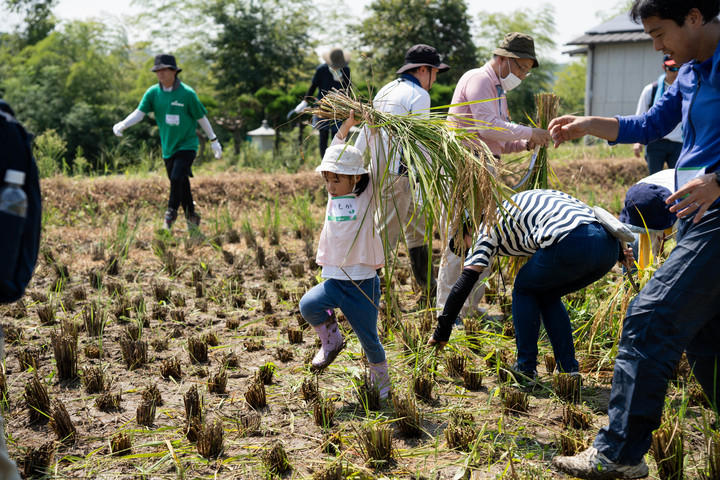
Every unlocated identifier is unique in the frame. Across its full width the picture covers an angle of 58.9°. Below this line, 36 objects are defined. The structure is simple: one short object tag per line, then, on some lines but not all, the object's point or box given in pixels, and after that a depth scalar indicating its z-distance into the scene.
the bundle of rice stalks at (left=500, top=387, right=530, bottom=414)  2.93
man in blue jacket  2.12
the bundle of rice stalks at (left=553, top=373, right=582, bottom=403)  3.03
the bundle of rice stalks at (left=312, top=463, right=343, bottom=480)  2.32
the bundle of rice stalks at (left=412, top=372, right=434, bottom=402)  3.11
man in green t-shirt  6.51
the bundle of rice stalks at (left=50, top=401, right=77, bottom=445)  2.71
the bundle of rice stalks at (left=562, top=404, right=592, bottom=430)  2.77
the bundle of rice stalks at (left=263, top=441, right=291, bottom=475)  2.44
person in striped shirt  2.95
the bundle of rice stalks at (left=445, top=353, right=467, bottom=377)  3.39
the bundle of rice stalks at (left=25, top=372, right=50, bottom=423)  2.91
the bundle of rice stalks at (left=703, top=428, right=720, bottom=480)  2.21
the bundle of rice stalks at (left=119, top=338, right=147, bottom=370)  3.54
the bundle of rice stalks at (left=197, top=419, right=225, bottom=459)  2.58
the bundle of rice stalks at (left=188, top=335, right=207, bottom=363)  3.61
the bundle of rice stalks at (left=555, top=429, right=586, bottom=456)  2.49
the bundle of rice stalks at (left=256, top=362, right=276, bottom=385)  3.35
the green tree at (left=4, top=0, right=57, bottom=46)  25.92
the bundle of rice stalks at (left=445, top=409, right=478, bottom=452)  2.61
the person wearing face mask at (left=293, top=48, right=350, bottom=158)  7.50
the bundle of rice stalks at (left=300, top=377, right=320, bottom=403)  3.11
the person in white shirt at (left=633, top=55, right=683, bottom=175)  5.49
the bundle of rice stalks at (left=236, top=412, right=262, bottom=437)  2.76
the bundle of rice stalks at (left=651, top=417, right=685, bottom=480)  2.32
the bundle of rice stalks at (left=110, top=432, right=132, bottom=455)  2.60
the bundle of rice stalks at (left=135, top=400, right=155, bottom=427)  2.84
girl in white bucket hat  2.95
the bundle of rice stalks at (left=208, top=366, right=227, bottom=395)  3.19
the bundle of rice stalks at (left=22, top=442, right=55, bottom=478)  2.44
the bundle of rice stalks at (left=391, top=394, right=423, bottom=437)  2.76
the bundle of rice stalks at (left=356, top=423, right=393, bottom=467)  2.52
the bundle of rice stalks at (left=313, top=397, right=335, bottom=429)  2.84
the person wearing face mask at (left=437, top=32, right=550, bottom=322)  3.80
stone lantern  12.82
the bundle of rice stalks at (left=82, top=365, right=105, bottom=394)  3.19
